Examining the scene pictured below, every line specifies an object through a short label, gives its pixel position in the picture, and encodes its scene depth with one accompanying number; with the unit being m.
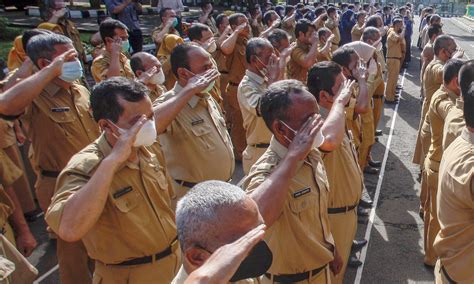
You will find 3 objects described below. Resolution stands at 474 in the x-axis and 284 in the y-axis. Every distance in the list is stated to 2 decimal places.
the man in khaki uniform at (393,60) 11.61
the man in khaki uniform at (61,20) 7.04
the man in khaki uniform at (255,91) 4.81
